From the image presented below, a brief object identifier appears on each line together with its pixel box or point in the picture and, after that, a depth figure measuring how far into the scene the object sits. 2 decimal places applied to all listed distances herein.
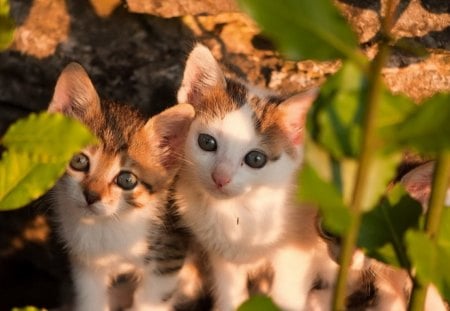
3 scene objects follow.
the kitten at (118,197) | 1.26
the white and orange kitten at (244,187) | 1.27
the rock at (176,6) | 1.32
